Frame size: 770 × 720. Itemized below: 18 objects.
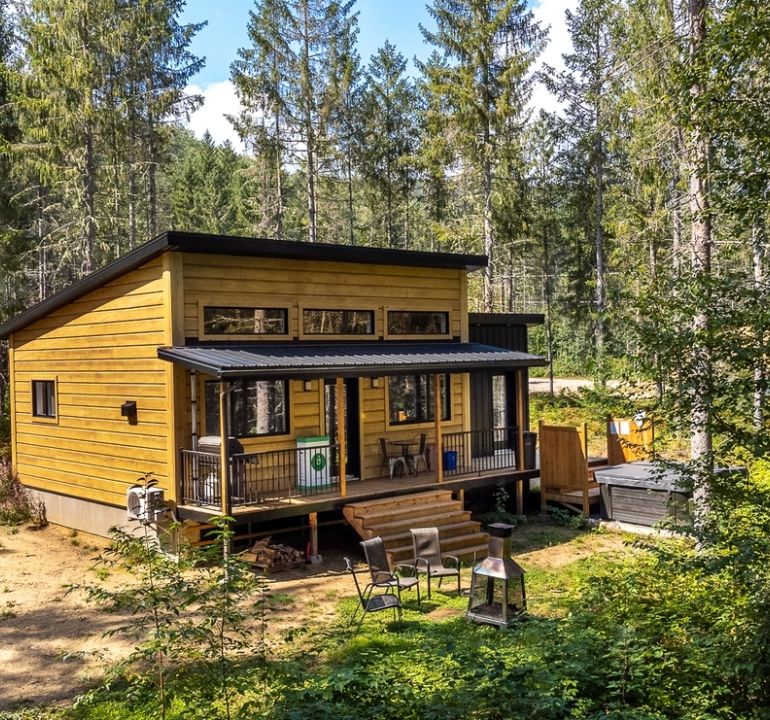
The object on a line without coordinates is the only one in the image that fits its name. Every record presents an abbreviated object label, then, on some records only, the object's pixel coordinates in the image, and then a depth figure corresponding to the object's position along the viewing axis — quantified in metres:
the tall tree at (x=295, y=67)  24.22
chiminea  7.93
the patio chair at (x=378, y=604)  8.59
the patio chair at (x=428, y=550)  10.13
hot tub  12.98
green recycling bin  12.52
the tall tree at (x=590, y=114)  26.70
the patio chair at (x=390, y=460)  13.79
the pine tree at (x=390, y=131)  30.70
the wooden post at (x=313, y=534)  11.65
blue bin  14.52
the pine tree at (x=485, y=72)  22.84
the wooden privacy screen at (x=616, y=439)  15.11
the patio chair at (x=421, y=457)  14.08
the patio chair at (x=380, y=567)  9.17
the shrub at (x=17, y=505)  14.74
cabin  11.54
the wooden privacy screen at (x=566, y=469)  14.13
